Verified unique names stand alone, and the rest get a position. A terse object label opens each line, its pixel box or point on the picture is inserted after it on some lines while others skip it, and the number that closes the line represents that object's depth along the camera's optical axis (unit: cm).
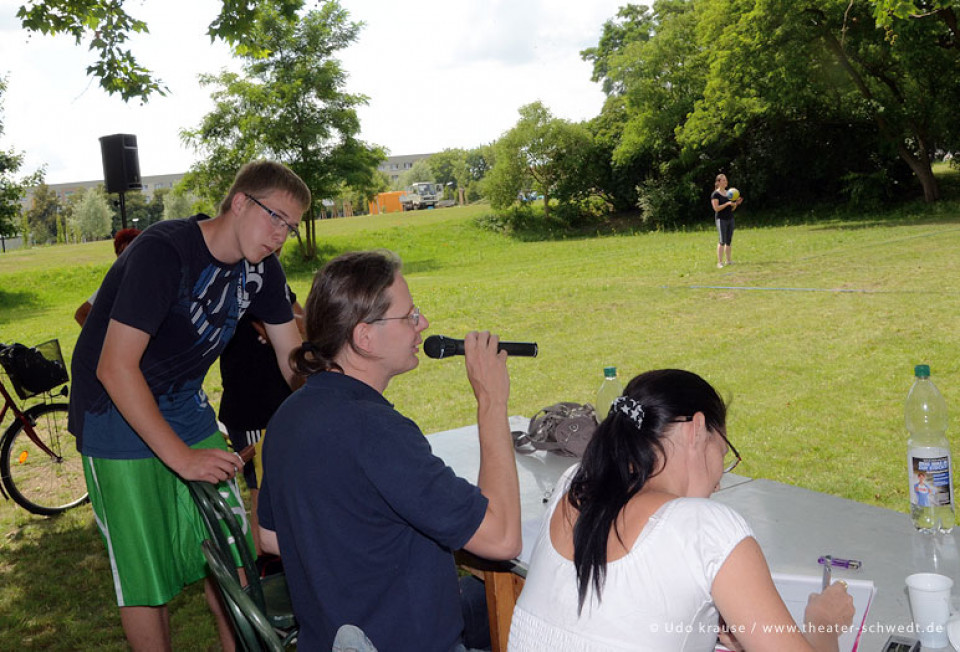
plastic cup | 145
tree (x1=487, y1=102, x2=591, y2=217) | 2873
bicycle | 529
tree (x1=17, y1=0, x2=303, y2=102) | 699
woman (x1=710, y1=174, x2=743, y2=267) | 1388
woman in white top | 135
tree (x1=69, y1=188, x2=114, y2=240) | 7288
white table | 165
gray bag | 274
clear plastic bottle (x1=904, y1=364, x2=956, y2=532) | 194
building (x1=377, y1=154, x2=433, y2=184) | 17032
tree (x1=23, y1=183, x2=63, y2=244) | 8619
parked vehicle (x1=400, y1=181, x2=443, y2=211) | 5784
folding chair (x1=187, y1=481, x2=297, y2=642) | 213
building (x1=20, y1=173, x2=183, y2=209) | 14875
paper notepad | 151
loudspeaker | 1068
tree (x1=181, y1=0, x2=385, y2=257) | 2317
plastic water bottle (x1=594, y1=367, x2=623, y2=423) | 280
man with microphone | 159
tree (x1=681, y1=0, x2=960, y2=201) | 2033
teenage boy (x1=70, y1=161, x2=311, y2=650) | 225
